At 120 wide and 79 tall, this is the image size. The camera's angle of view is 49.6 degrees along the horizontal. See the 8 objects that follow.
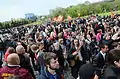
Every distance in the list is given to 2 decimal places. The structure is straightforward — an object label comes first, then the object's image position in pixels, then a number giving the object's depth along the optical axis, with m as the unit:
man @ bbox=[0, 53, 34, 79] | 2.37
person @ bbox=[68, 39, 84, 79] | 3.52
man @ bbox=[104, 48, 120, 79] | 1.88
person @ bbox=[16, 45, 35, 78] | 3.25
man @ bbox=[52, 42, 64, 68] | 4.46
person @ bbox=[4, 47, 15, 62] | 3.45
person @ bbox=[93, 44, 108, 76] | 2.99
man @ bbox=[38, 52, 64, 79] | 2.12
